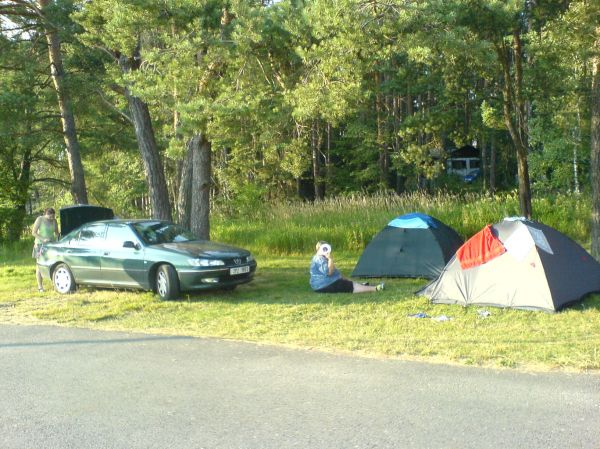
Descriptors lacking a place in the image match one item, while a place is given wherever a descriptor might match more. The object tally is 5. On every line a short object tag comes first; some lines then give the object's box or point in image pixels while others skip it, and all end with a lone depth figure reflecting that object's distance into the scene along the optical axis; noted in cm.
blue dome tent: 1335
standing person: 1359
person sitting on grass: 1186
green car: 1144
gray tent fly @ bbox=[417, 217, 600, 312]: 977
